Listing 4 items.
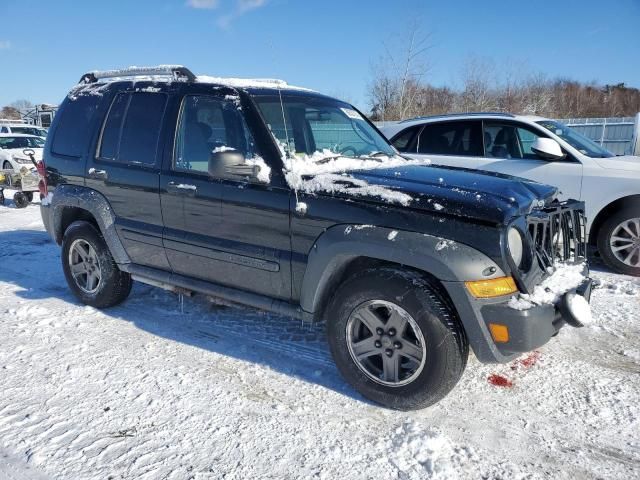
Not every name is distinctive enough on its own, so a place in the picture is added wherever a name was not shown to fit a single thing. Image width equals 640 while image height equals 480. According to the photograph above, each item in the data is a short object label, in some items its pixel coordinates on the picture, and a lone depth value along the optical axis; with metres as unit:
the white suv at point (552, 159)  5.63
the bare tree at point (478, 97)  27.50
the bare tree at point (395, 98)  22.49
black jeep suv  2.80
